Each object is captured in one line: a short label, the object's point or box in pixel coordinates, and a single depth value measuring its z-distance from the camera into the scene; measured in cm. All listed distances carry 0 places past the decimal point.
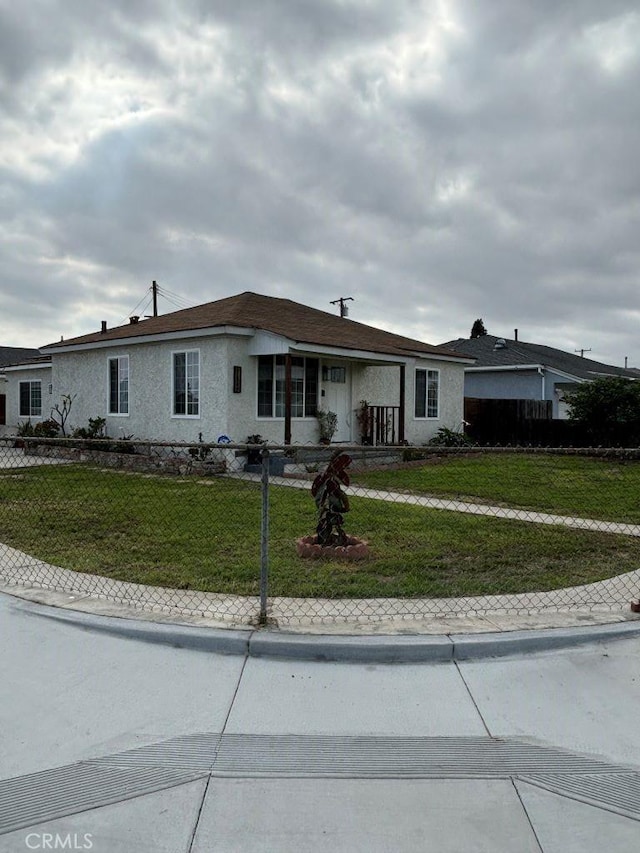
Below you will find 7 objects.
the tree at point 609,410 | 1702
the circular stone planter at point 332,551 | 607
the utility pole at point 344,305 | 2980
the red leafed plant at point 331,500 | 612
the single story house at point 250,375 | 1441
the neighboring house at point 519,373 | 2564
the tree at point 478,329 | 4925
